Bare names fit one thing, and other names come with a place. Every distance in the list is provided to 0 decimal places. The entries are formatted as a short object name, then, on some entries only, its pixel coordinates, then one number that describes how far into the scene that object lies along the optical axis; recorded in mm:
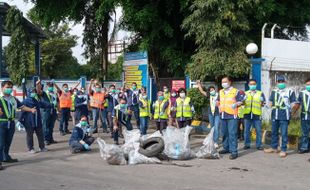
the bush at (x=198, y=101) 16172
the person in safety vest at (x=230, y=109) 10562
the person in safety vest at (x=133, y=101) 15038
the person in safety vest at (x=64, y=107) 15657
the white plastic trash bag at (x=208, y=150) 10562
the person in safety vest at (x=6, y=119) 9828
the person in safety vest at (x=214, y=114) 12398
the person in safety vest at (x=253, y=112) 11859
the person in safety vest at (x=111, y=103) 15273
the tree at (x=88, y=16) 22141
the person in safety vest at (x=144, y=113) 14500
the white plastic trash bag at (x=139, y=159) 9797
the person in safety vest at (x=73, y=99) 16169
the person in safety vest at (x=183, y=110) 13250
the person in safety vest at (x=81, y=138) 11539
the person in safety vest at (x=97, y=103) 15586
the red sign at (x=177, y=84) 18750
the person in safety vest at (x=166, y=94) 15039
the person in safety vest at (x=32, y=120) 11289
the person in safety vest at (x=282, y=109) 10891
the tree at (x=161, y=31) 19172
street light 15898
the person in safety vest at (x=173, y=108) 13719
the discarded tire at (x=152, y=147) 9891
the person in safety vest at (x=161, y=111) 14102
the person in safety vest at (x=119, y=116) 12734
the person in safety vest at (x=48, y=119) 13195
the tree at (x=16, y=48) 21875
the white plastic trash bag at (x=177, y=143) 10391
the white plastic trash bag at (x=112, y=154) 9750
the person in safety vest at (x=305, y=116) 11180
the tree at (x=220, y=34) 16312
